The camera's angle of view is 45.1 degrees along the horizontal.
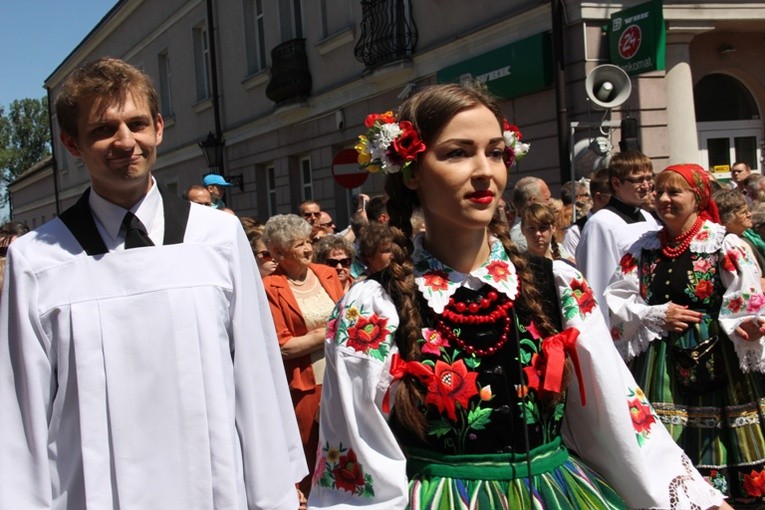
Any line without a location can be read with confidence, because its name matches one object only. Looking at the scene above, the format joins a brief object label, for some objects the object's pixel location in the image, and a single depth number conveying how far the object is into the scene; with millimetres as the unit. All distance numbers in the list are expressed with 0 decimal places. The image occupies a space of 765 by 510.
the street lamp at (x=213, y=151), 20547
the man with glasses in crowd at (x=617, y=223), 5707
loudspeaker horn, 9805
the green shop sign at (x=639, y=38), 10195
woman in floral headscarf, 4703
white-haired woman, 4938
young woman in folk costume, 2338
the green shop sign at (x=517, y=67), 11242
